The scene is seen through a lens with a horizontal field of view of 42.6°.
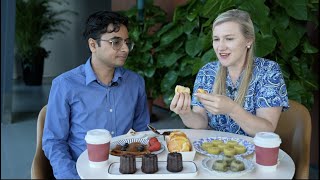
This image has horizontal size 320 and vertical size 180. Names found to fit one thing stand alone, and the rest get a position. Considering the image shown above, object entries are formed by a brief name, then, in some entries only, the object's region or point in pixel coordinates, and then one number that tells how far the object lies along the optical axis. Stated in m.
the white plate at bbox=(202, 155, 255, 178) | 1.45
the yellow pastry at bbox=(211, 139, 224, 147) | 1.75
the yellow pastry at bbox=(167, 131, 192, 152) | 1.66
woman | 1.94
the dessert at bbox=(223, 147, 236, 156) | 1.67
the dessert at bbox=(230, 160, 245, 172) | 1.47
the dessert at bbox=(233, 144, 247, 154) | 1.68
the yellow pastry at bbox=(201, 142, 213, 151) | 1.73
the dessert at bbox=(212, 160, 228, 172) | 1.48
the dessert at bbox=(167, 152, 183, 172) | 1.47
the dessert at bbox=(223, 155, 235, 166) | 1.52
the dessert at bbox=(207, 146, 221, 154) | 1.68
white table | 1.46
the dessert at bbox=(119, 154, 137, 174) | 1.46
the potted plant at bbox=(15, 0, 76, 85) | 5.20
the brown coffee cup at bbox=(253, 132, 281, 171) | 1.47
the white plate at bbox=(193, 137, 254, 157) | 1.69
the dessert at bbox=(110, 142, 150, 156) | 1.67
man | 2.03
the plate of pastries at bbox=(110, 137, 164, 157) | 1.67
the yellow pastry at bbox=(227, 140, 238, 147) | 1.75
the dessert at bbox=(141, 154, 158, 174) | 1.47
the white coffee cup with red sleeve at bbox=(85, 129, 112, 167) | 1.51
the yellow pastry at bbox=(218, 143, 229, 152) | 1.71
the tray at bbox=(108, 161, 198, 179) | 1.45
